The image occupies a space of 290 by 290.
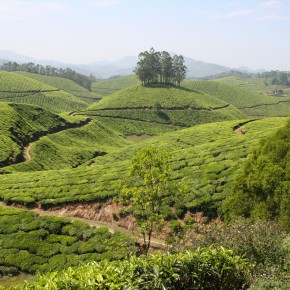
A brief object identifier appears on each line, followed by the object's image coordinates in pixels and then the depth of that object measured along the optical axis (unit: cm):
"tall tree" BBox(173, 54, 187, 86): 18038
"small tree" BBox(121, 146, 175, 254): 2259
